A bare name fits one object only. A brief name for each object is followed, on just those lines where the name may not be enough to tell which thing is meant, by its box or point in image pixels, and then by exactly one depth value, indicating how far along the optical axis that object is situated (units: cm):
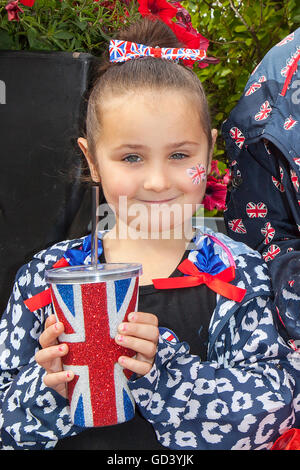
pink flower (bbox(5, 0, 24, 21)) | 124
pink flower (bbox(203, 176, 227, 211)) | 151
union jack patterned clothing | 115
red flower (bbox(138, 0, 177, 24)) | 133
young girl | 96
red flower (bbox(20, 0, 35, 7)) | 130
